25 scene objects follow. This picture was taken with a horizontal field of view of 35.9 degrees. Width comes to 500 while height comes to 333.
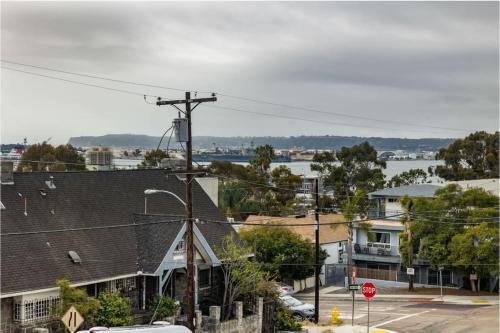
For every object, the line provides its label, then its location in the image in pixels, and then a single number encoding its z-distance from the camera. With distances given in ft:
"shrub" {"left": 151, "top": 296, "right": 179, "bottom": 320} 102.74
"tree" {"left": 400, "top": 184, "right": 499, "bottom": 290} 184.44
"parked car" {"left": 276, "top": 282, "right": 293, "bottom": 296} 164.04
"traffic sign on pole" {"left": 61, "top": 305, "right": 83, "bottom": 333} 69.82
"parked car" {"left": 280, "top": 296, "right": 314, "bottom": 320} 140.46
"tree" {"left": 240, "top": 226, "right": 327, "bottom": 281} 187.73
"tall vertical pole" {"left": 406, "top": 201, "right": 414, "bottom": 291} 194.08
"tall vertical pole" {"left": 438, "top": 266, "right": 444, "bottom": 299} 188.24
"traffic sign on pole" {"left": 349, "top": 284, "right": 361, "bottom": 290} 113.59
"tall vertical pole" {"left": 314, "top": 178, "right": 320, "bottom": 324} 137.39
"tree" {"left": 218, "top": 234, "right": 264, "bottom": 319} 113.19
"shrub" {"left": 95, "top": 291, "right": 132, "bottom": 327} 92.43
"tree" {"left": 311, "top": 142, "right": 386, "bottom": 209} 387.34
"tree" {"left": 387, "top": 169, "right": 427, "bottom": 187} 363.56
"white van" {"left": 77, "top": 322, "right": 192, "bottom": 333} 69.48
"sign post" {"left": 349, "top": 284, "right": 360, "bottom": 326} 113.55
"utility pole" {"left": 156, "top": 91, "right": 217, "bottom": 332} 88.33
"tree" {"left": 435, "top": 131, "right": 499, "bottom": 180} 374.84
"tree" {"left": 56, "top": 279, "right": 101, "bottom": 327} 89.04
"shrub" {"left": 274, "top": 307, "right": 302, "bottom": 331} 118.93
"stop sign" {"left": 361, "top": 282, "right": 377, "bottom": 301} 104.58
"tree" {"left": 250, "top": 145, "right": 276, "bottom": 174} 368.68
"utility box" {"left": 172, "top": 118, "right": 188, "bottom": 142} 89.10
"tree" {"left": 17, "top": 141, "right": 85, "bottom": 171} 353.92
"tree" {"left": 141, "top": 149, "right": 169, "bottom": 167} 338.95
